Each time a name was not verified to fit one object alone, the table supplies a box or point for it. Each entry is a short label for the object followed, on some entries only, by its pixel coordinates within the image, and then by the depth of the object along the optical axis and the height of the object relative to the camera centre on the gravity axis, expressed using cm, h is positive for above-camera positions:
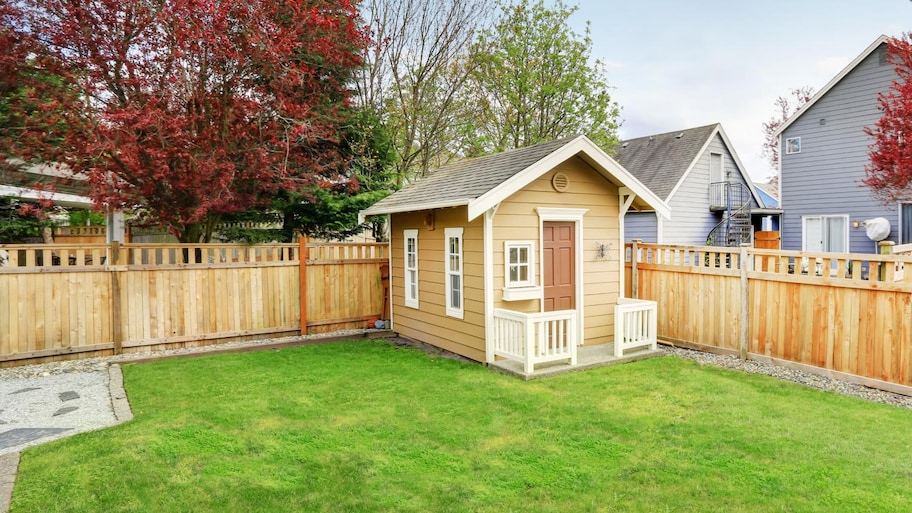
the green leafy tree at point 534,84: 1480 +482
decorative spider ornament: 798 -12
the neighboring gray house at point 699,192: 1698 +176
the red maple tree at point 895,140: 1072 +226
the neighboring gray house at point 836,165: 1348 +219
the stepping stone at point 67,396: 565 -166
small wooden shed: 689 -11
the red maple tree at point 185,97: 748 +255
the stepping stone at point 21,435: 430 -164
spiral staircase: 1755 +98
